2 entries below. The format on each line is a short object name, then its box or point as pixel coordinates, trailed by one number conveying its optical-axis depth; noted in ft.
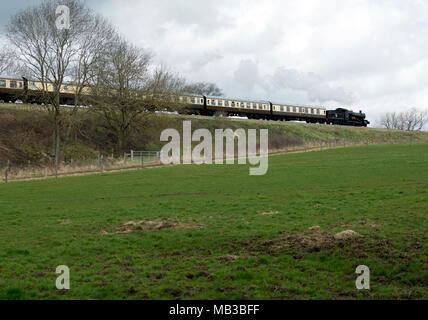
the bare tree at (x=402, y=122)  449.48
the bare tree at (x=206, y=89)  424.46
